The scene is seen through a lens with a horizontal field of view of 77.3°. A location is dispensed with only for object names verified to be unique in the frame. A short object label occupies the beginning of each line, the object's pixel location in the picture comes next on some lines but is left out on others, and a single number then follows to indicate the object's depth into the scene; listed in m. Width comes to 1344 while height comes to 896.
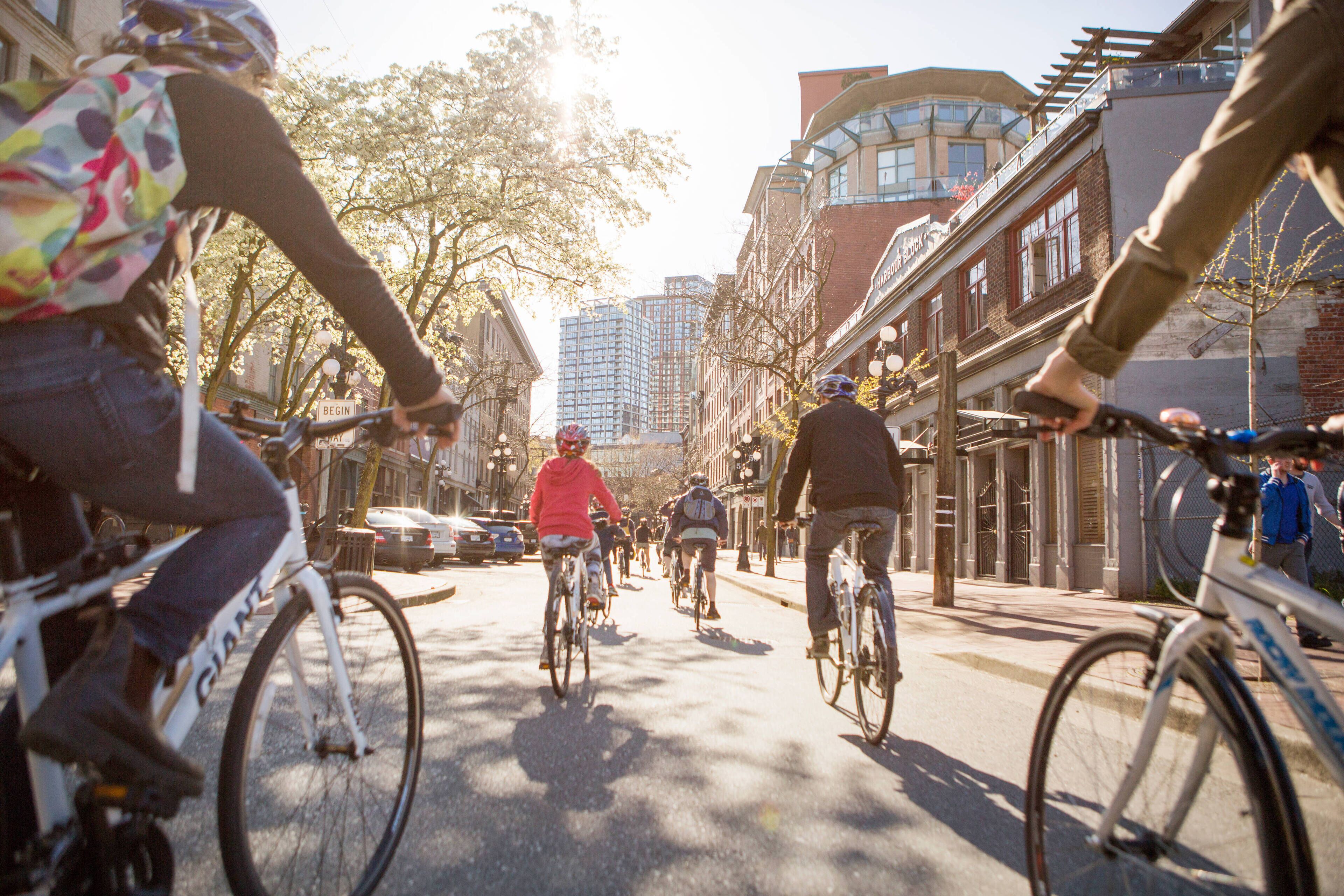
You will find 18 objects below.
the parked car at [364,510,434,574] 18.00
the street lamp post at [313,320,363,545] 16.91
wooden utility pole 12.06
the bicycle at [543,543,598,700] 5.16
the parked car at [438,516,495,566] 23.47
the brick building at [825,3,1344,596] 13.85
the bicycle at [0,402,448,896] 1.46
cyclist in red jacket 5.81
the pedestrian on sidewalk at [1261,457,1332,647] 7.84
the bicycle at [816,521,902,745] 4.20
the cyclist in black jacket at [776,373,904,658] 4.88
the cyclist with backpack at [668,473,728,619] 10.72
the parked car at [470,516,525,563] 26.16
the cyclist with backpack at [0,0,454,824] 1.38
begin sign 12.58
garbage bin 11.23
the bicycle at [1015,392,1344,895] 1.47
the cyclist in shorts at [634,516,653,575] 24.47
